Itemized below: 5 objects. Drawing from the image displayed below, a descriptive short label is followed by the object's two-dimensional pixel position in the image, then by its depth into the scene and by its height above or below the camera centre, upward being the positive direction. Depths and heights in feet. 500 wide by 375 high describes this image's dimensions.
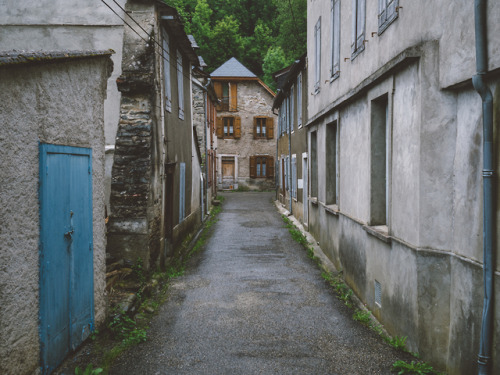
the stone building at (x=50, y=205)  11.35 -0.80
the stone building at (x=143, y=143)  25.14 +2.11
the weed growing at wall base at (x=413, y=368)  13.92 -6.04
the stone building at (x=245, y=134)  104.17 +10.39
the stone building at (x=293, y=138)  47.50 +5.20
